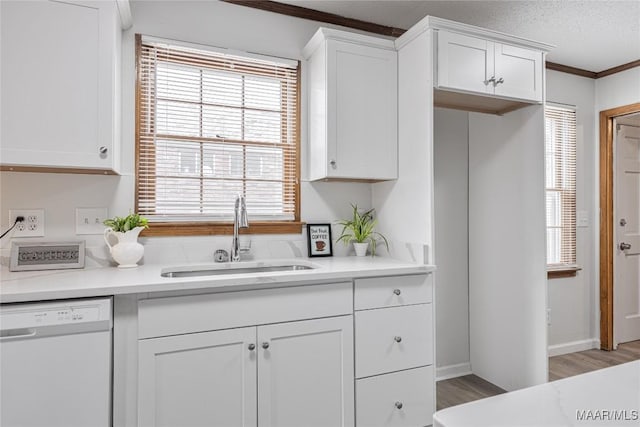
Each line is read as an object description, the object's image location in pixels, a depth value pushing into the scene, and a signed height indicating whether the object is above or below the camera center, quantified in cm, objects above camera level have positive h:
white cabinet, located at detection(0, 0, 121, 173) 161 +58
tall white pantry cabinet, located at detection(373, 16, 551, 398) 212 +26
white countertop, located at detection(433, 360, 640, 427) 50 -27
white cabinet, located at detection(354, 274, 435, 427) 188 -68
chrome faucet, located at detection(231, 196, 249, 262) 208 -3
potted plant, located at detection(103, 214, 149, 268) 190 -11
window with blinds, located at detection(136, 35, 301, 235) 213 +46
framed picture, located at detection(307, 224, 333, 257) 240 -14
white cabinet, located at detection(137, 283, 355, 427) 153 -66
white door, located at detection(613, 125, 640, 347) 352 -17
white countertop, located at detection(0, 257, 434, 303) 138 -26
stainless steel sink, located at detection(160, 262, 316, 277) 202 -29
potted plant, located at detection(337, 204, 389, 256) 245 -10
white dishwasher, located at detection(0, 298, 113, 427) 132 -53
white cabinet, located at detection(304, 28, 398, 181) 220 +65
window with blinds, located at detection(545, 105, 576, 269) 336 +25
